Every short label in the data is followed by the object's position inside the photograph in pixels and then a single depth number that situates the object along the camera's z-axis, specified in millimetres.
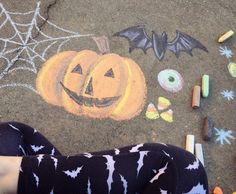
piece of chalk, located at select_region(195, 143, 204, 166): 1270
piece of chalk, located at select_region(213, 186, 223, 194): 1206
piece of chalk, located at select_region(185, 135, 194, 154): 1279
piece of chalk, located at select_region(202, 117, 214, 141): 1318
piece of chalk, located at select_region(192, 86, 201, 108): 1376
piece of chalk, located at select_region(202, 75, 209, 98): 1413
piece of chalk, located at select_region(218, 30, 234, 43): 1575
